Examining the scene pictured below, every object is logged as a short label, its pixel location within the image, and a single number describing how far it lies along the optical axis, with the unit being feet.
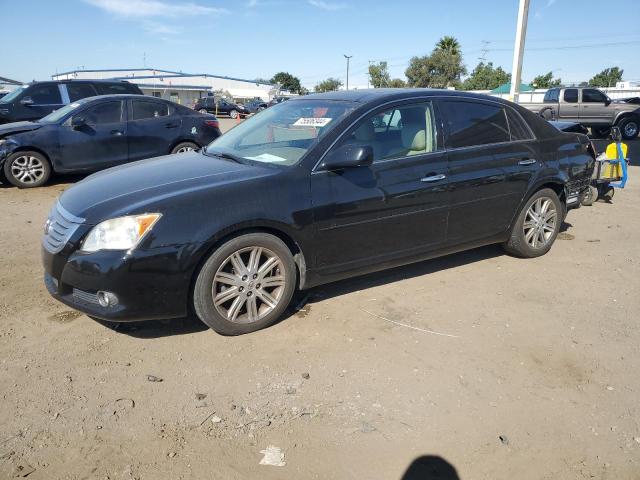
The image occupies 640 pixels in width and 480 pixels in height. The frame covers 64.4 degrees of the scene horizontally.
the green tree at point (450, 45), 234.17
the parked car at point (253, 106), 146.30
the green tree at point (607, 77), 323.29
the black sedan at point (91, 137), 27.40
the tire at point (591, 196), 25.41
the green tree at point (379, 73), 263.29
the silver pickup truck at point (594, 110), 58.80
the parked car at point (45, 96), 37.06
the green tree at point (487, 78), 283.30
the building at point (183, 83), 197.67
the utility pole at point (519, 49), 78.79
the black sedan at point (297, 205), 10.55
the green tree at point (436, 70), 222.48
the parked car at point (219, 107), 127.03
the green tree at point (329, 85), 299.97
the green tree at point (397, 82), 229.17
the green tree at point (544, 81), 307.72
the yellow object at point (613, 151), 24.54
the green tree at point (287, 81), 399.44
